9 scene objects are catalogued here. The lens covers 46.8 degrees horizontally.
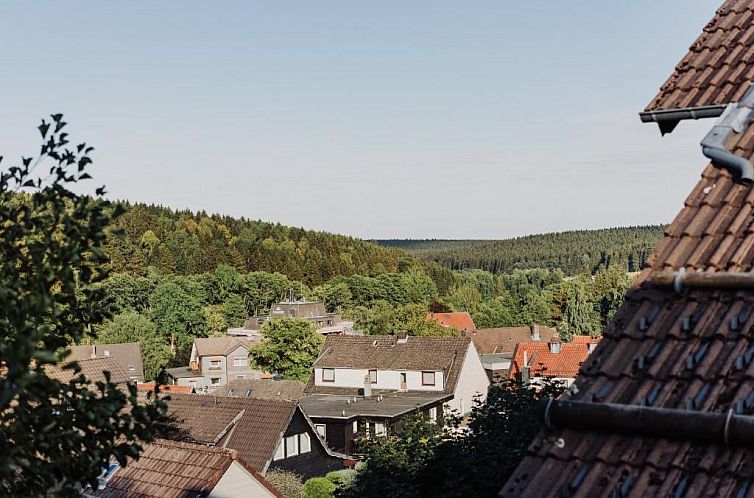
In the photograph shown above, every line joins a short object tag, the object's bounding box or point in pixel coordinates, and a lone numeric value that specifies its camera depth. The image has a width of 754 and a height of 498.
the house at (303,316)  109.94
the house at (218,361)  85.56
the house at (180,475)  17.36
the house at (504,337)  93.61
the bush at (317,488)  28.61
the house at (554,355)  58.59
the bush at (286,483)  28.10
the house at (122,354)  75.12
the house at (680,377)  3.84
